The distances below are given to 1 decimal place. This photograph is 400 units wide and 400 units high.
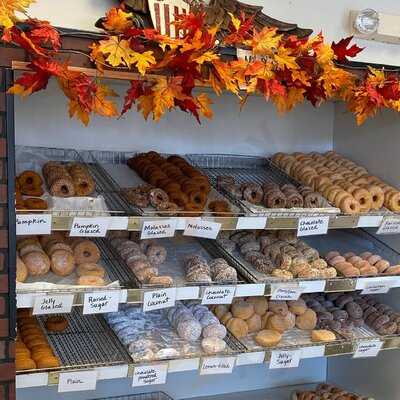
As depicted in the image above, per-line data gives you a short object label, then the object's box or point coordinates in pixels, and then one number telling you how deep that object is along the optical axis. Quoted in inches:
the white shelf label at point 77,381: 85.5
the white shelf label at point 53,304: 82.5
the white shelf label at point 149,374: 90.0
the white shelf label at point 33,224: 81.6
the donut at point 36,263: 89.1
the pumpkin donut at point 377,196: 110.3
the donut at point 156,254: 101.8
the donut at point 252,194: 104.4
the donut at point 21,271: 85.8
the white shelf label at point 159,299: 90.4
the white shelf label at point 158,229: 90.0
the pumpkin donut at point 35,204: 85.9
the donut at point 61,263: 91.2
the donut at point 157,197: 94.6
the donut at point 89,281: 88.7
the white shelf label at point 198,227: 93.2
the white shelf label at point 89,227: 84.8
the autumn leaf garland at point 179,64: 72.4
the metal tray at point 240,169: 116.0
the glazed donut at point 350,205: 106.5
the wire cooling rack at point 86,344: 90.7
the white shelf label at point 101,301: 86.0
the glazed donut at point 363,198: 108.9
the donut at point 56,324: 99.0
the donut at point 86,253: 95.7
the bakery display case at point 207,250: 89.2
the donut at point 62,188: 92.0
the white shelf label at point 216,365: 94.3
